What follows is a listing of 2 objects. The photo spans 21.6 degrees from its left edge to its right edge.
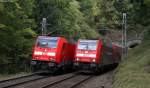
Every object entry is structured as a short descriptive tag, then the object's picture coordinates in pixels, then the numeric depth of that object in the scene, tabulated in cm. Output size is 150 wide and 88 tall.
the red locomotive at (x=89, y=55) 3102
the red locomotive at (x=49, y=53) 2972
